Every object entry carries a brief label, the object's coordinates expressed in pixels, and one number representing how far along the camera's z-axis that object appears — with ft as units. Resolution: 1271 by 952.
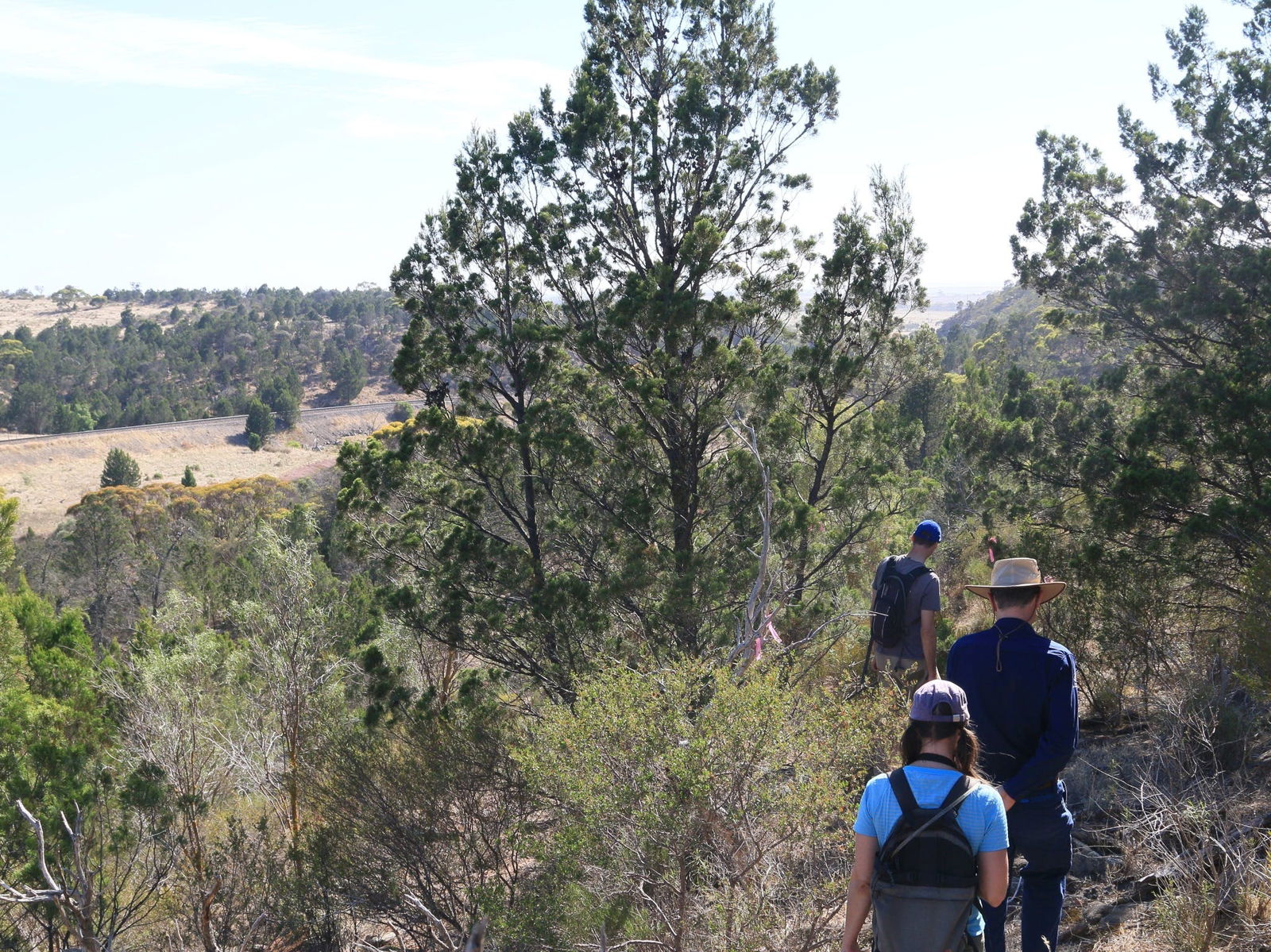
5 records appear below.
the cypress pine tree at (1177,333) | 31.86
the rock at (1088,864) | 17.47
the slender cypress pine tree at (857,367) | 34.94
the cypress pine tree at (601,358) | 32.04
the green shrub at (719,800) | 15.37
